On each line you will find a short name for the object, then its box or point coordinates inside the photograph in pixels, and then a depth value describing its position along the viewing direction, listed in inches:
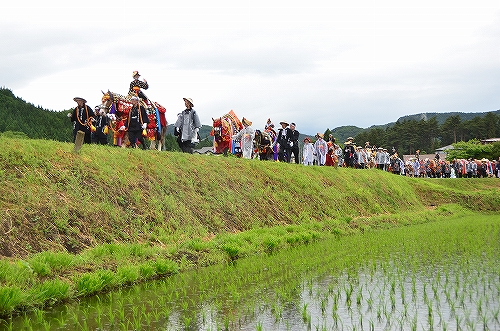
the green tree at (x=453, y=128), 3462.1
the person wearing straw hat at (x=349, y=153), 1232.8
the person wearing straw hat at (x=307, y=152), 1030.4
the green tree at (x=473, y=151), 2273.6
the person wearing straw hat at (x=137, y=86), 637.9
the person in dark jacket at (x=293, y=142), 889.5
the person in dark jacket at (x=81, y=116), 533.0
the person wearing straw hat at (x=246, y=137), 812.0
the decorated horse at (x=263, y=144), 893.8
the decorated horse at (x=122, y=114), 605.0
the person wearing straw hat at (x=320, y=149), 1056.8
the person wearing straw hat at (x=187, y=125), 650.2
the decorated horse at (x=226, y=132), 808.3
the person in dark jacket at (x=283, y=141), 890.7
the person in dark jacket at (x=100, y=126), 593.6
